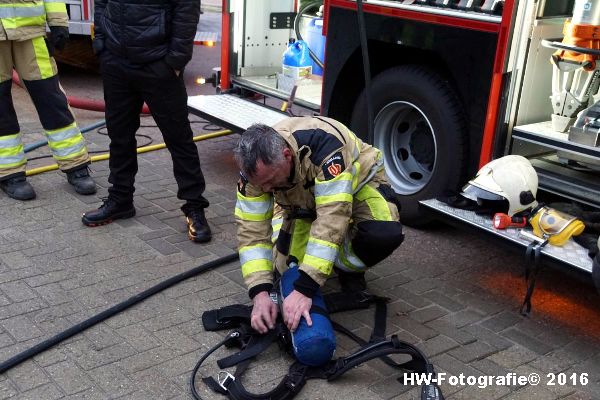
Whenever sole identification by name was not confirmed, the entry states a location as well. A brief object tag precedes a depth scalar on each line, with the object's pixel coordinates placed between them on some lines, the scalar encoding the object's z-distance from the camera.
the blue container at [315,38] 6.23
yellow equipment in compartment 3.53
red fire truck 3.83
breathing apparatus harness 2.98
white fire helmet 3.70
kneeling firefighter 3.11
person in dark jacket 4.15
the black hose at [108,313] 3.15
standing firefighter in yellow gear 4.90
